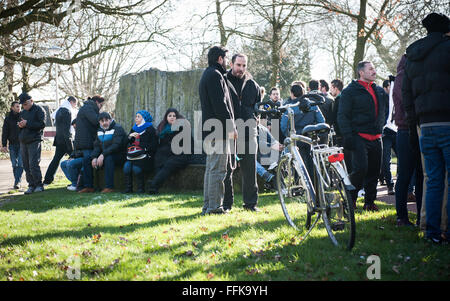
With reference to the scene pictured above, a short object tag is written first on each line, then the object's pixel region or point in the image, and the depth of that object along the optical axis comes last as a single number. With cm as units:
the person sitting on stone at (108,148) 966
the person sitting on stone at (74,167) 1014
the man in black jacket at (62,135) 1095
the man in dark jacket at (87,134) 999
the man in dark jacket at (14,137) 1112
